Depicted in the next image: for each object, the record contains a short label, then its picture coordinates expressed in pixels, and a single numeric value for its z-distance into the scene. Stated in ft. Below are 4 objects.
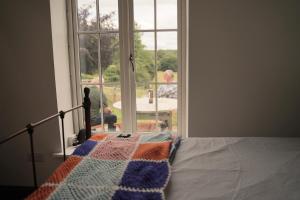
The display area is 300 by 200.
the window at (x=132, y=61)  7.44
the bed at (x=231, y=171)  3.17
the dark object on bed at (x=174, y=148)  4.26
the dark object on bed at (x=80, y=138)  7.71
